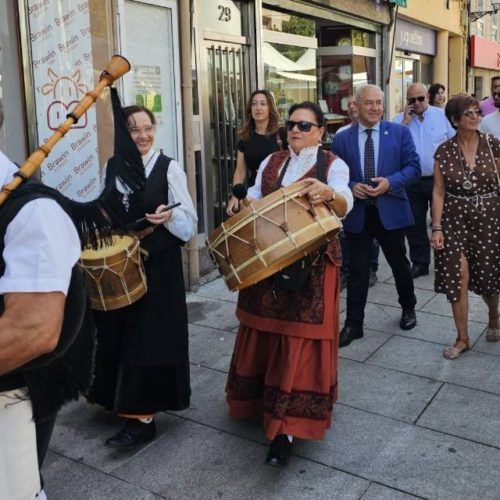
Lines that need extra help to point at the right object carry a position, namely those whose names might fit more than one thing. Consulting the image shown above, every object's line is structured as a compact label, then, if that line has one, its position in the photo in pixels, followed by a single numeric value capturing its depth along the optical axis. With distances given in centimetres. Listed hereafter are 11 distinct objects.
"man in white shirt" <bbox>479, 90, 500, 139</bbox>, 601
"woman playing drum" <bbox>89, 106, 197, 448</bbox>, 324
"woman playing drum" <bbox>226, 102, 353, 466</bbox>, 307
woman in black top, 557
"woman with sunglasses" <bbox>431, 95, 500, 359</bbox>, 428
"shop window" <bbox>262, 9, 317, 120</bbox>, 770
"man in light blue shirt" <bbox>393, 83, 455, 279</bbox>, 661
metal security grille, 675
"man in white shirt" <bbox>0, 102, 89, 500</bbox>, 155
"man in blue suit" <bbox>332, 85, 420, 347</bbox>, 467
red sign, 1658
